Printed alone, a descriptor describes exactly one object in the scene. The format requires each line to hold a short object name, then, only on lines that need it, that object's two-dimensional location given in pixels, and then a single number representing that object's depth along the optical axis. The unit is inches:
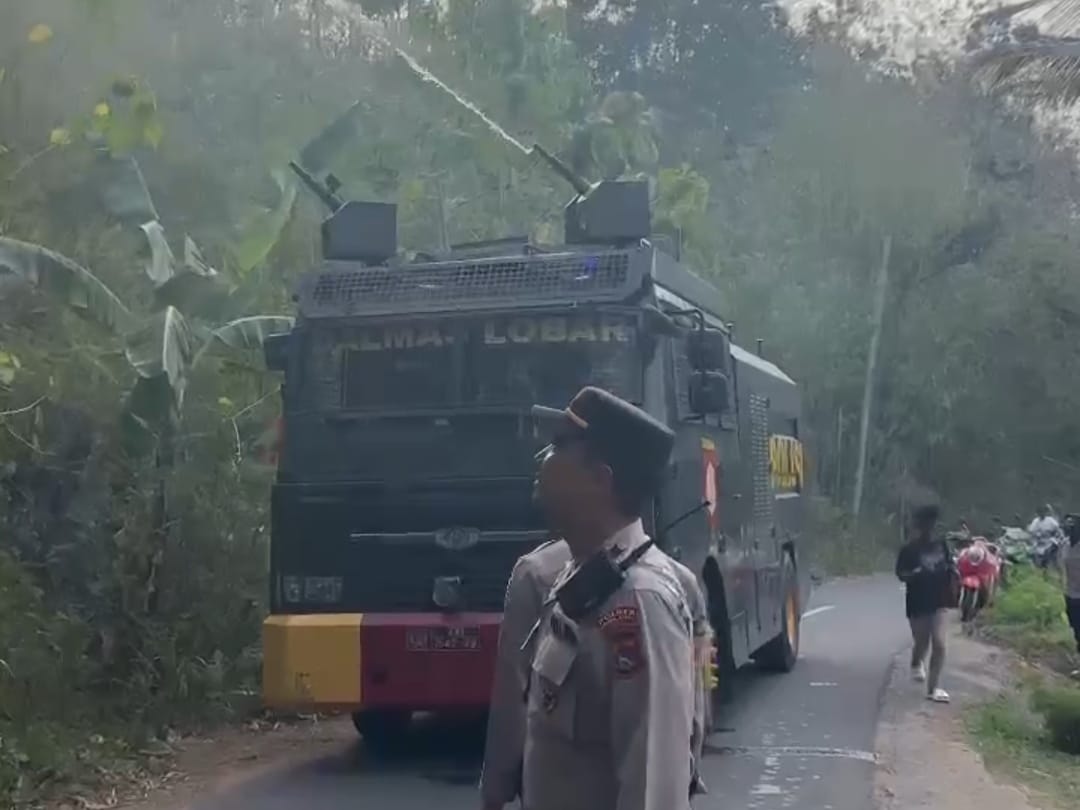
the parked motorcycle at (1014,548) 1004.3
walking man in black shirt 517.3
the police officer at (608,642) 135.5
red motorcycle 816.3
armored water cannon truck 382.6
